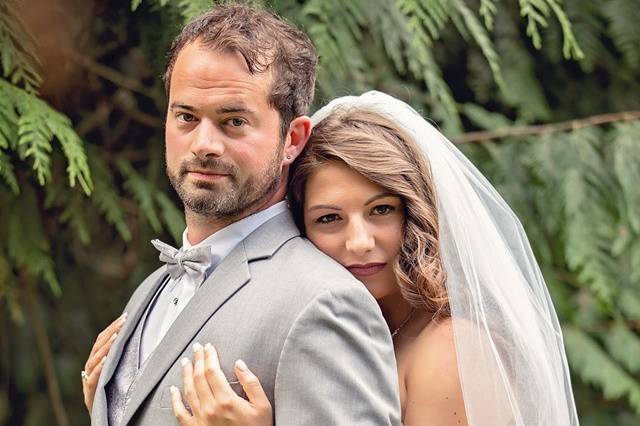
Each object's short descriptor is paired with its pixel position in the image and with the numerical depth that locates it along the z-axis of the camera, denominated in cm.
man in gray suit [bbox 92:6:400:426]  472
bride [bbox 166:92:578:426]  545
